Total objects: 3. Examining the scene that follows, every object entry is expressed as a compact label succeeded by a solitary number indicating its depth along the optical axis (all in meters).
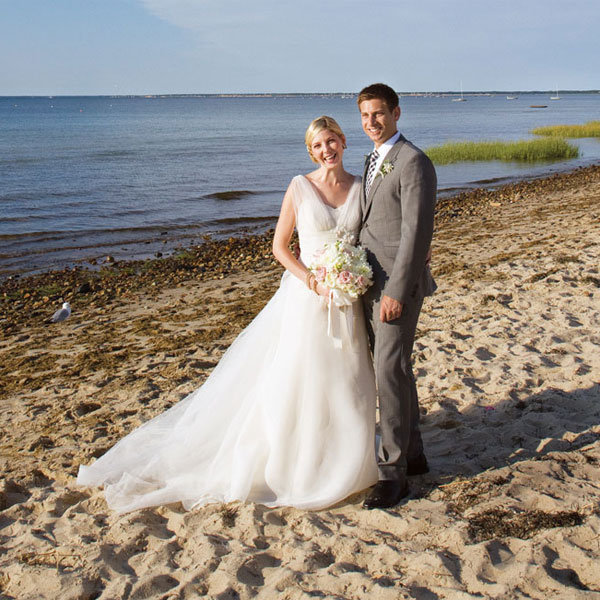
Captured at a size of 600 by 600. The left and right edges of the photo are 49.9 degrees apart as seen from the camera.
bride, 4.03
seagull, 9.28
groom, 3.67
